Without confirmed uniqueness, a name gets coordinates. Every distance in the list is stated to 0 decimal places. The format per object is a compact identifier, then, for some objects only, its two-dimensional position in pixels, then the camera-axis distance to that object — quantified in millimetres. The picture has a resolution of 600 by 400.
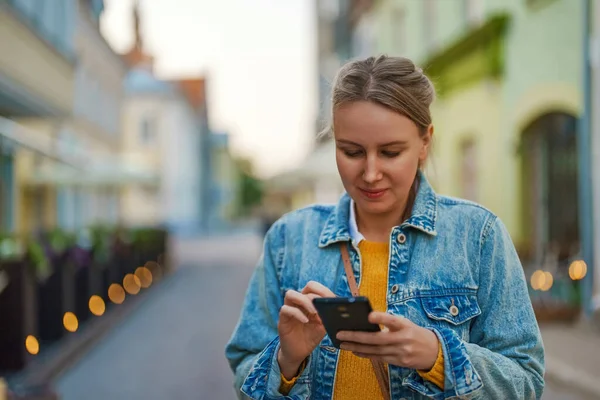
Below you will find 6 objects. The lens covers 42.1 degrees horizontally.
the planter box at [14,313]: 7117
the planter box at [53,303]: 8586
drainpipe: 8844
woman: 1846
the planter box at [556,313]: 8836
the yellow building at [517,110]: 10539
